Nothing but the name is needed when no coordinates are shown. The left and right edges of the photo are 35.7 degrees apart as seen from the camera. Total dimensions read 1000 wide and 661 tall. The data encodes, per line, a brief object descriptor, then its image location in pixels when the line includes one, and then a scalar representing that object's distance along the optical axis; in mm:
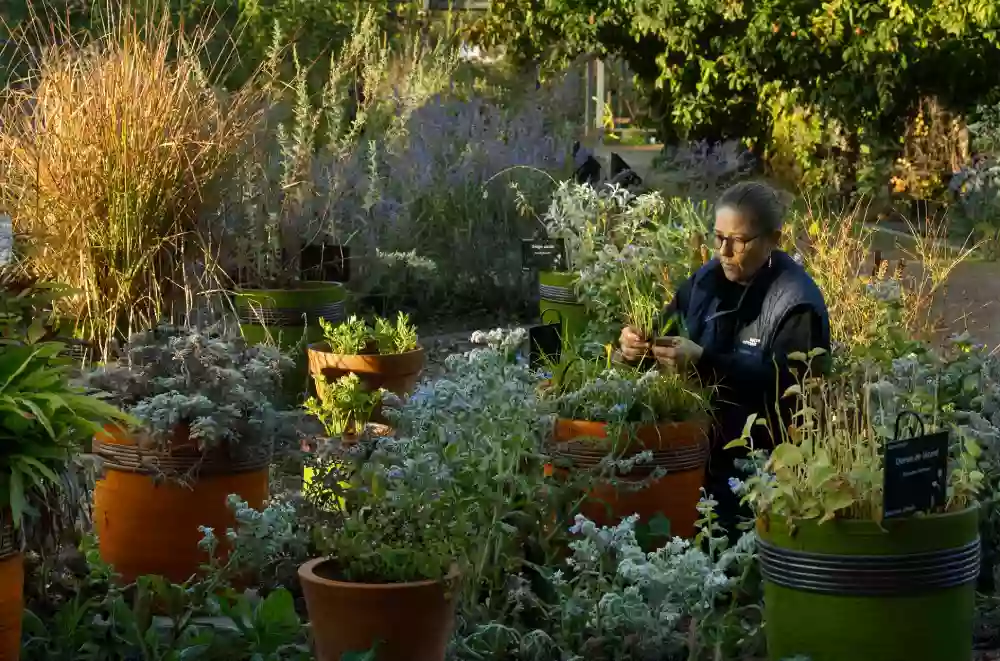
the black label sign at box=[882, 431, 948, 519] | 2893
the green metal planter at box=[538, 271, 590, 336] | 6379
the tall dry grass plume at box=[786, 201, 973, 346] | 5129
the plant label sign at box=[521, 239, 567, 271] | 6395
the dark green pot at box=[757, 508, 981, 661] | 2977
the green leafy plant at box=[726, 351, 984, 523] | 3027
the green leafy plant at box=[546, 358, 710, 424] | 3904
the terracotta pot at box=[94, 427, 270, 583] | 3889
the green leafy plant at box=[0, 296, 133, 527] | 2820
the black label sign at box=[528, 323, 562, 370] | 4469
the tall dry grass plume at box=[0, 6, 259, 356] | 4762
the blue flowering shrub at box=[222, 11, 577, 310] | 6801
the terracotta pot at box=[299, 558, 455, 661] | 2936
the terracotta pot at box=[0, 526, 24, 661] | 2912
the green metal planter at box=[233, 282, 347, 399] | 6020
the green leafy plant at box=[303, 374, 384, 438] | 5207
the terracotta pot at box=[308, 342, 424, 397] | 5512
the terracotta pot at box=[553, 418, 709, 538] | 3885
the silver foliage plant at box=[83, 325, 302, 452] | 3820
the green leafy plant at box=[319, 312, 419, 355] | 5559
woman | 4184
